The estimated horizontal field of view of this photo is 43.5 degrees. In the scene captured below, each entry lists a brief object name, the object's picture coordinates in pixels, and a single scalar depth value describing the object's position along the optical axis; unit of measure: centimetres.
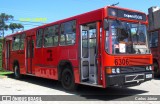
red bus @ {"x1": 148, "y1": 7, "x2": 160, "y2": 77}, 1105
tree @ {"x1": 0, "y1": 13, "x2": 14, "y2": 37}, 4849
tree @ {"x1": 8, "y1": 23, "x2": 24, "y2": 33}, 5101
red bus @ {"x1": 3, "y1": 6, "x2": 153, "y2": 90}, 666
